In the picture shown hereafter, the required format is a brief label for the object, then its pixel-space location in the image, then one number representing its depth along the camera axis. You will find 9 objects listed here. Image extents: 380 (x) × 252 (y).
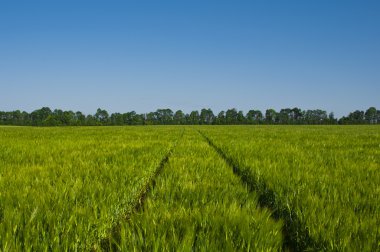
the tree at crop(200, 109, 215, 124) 169.12
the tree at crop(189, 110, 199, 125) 159.50
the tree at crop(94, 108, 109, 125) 162.10
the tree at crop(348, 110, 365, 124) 146.10
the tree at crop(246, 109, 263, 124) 167.48
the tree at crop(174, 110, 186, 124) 157.88
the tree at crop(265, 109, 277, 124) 168.98
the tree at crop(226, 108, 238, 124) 165.88
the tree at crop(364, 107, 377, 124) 166.50
